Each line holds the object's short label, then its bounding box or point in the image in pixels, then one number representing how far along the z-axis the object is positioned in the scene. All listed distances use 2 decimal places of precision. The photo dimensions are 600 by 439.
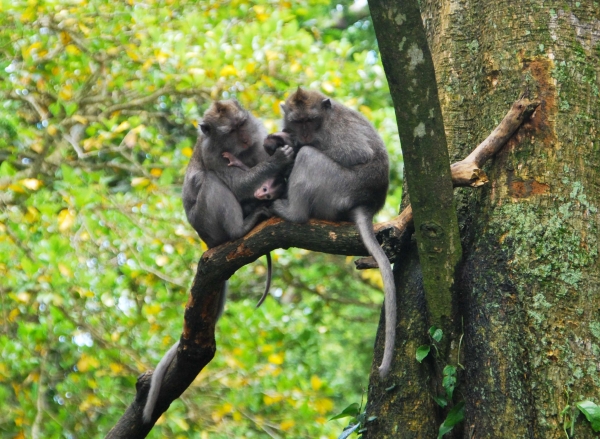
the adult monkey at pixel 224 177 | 8.61
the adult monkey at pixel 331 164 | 8.04
